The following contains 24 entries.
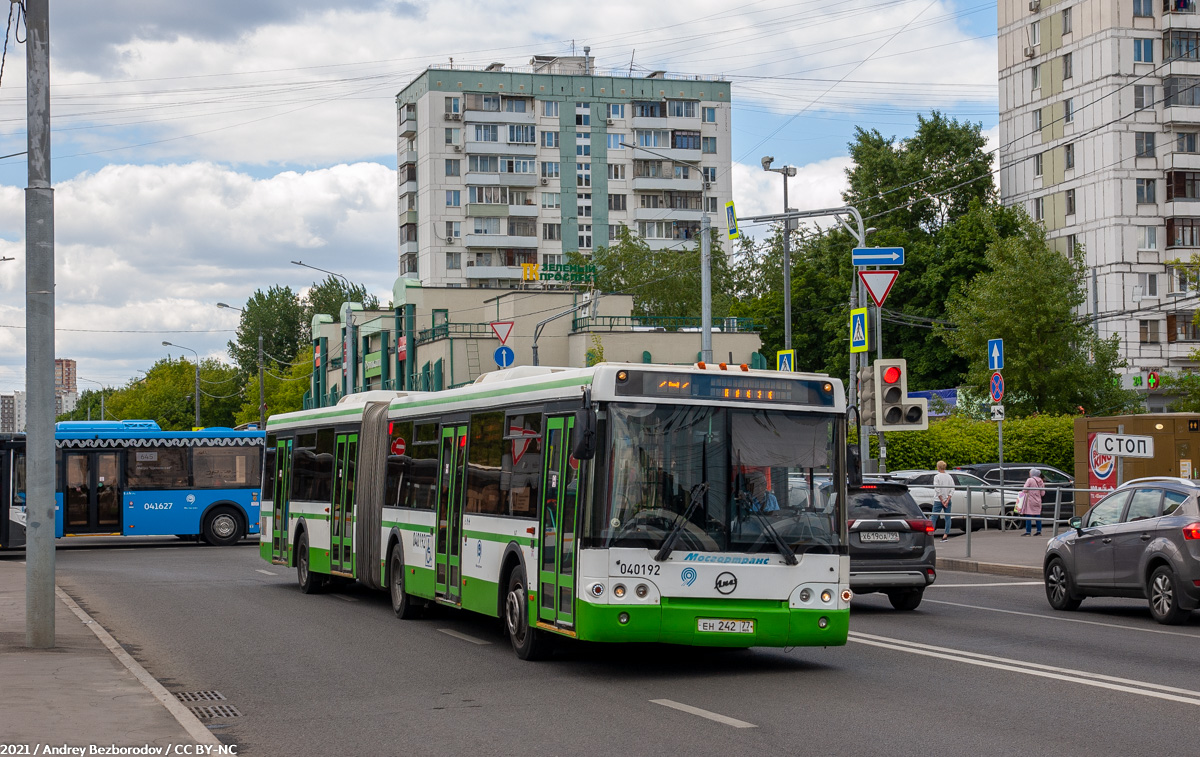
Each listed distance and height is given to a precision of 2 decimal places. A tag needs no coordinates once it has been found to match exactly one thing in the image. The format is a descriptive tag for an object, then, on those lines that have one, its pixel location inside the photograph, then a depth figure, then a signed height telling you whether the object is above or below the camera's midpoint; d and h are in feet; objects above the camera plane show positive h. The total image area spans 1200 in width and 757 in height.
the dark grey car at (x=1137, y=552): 52.03 -4.55
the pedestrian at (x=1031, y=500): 103.30 -4.73
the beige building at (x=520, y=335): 208.95 +15.96
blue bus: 111.75 -3.02
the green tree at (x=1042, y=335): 161.89 +11.56
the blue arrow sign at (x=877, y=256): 80.79 +10.44
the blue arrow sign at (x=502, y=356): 137.69 +8.31
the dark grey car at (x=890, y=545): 57.41 -4.41
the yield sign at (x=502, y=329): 139.13 +10.96
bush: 136.77 -0.76
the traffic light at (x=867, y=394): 72.08 +2.19
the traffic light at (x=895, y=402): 69.77 +1.71
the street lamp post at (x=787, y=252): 150.30 +22.84
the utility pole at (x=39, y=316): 41.04 +3.76
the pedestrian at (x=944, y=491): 103.81 -4.08
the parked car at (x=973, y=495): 113.70 -4.78
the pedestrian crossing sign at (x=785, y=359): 103.05 +5.85
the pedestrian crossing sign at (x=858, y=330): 87.45 +6.68
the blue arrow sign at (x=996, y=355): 92.99 +5.34
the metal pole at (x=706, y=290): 113.39 +12.15
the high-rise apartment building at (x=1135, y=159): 224.74 +43.93
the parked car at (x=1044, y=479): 115.14 -3.78
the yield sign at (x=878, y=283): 78.43 +8.54
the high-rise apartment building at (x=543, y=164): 321.32 +64.11
